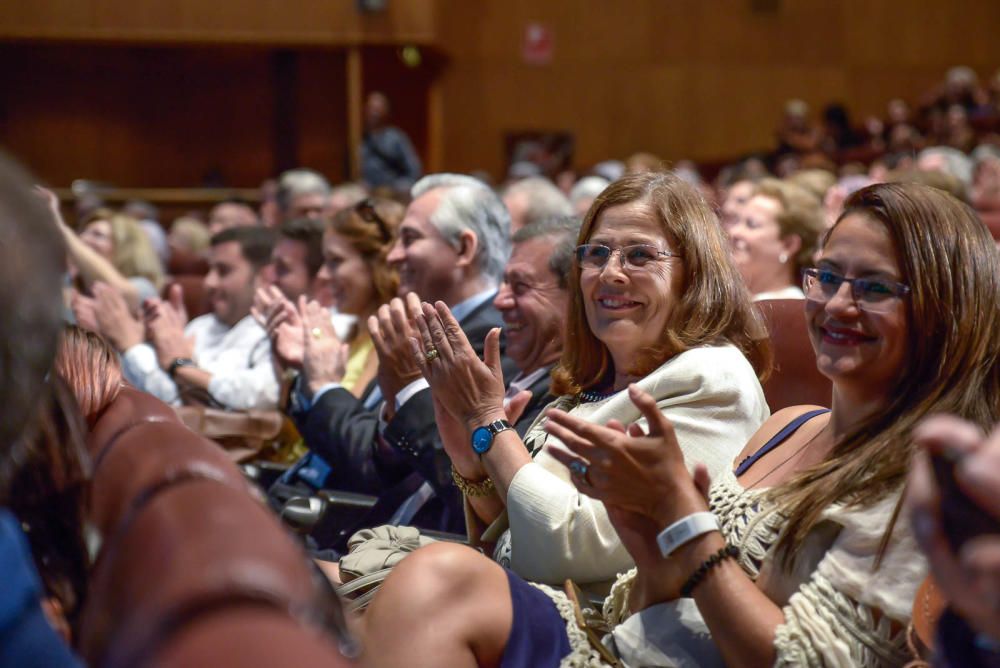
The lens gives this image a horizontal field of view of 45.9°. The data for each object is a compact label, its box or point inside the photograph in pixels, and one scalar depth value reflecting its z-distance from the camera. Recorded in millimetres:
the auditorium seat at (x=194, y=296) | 4808
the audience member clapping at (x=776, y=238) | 3713
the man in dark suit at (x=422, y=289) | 2654
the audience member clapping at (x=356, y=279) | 3113
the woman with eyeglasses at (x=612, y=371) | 1795
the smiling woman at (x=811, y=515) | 1390
